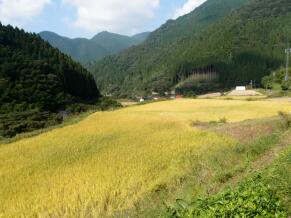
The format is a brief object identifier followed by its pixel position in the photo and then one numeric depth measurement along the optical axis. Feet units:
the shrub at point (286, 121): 30.72
